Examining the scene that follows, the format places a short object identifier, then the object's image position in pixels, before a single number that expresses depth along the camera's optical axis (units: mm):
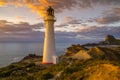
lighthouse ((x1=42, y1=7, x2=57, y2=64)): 28856
